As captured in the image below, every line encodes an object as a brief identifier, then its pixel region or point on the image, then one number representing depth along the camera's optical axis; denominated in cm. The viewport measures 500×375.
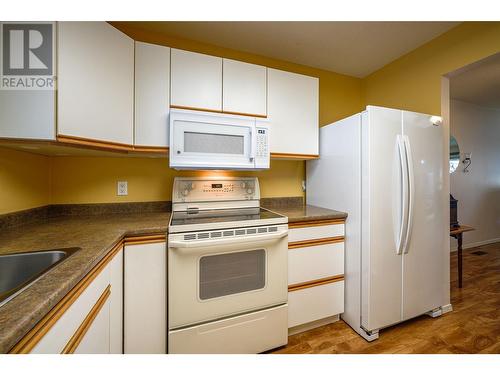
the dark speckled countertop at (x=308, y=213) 165
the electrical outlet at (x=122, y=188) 181
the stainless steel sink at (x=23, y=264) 88
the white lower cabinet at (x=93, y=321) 63
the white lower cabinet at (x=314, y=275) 165
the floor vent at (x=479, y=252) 342
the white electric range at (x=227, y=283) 132
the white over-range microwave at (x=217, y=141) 153
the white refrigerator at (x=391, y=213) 159
